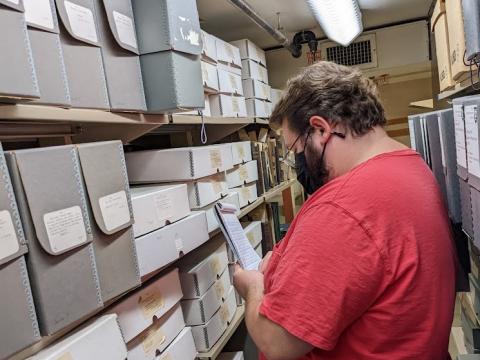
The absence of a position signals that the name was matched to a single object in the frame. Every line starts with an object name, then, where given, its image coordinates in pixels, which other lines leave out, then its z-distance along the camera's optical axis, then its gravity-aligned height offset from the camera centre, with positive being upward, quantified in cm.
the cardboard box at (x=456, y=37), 127 +22
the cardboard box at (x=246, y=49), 287 +58
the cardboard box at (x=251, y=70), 288 +44
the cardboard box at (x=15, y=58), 73 +19
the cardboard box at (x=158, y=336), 126 -59
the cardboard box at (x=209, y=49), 210 +46
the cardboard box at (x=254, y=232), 239 -56
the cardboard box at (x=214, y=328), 168 -77
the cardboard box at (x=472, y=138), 86 -7
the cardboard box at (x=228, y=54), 234 +48
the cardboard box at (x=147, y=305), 121 -48
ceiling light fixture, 248 +68
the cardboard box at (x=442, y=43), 157 +25
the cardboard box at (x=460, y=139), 100 -8
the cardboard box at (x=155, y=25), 124 +36
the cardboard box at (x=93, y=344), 90 -41
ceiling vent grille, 383 +62
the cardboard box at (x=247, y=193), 235 -33
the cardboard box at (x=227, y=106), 227 +18
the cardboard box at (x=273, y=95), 344 +30
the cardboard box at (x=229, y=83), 230 +31
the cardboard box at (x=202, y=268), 166 -52
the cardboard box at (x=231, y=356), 205 -105
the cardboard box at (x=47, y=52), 84 +23
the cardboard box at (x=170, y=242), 128 -32
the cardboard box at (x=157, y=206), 128 -19
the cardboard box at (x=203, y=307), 167 -66
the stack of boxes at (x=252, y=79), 288 +38
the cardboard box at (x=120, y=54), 109 +26
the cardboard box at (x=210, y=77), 208 +31
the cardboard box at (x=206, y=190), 168 -21
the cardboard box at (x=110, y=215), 97 -14
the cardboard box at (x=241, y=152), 229 -9
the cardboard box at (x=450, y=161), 122 -16
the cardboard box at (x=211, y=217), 174 -32
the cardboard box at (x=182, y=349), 140 -69
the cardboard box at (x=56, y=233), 79 -14
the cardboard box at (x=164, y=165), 162 -7
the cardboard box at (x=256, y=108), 290 +18
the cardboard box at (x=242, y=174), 228 -22
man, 85 -30
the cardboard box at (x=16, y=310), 72 -25
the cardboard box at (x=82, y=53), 95 +24
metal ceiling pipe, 248 +73
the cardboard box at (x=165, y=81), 126 +20
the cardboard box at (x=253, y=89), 289 +31
